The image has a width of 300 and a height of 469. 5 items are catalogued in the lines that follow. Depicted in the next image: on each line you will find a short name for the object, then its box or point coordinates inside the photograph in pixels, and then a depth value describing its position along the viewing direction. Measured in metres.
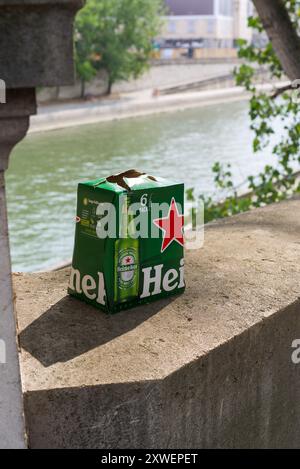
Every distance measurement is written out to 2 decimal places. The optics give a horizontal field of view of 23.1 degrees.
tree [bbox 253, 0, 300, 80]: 4.11
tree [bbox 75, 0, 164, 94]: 27.45
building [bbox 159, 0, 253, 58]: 50.30
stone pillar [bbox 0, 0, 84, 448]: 1.16
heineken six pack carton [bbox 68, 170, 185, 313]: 1.73
